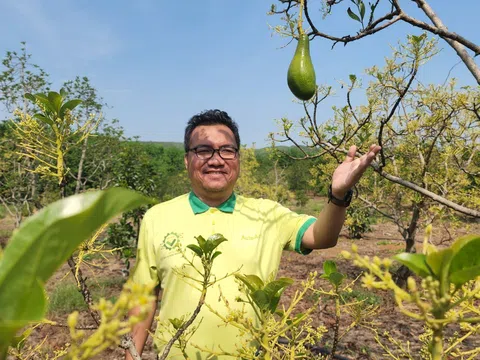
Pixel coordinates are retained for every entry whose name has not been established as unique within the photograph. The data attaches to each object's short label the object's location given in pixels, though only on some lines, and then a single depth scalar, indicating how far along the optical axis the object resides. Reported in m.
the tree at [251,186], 12.38
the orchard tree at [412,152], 1.84
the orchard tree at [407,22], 1.21
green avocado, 1.48
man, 1.86
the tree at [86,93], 10.73
